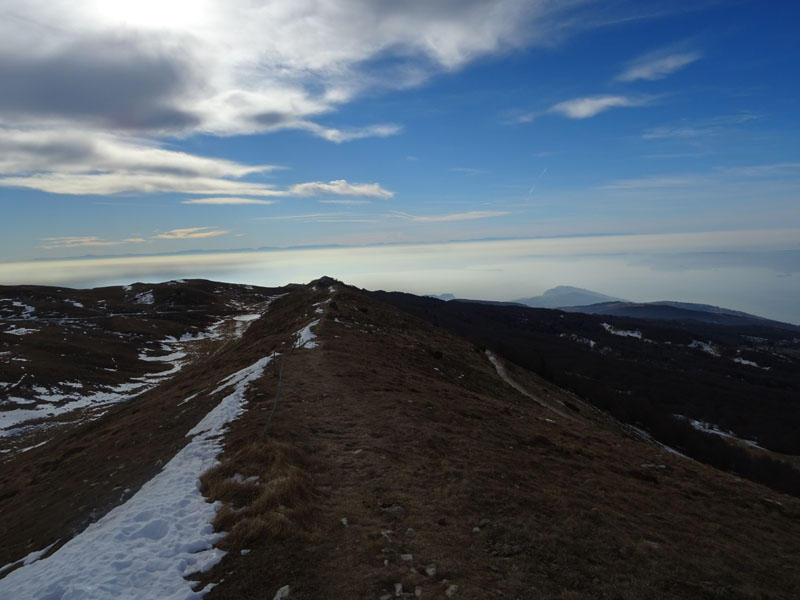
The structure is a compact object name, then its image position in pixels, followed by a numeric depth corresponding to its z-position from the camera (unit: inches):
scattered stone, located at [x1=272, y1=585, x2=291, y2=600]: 278.3
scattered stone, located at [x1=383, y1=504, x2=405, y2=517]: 397.1
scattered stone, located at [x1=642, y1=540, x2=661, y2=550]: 380.0
